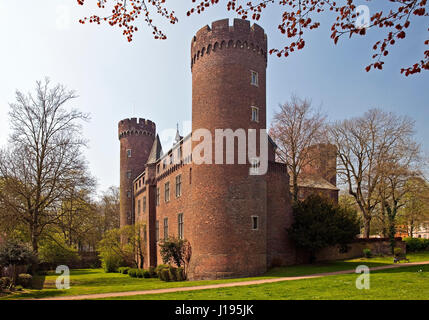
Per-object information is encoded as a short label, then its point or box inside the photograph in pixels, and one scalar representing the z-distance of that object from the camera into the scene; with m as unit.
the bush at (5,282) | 17.91
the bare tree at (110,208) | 68.44
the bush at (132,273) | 31.28
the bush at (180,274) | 24.12
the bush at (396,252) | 28.77
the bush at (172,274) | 24.42
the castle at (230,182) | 22.06
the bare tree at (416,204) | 34.59
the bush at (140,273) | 29.84
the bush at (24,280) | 20.11
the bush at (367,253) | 31.52
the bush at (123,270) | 35.88
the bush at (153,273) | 29.32
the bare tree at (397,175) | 33.69
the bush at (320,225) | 26.30
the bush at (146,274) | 29.50
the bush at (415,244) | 40.04
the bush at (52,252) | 32.34
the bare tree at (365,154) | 35.34
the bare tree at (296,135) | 32.31
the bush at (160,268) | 25.83
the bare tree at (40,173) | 25.62
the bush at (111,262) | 37.94
